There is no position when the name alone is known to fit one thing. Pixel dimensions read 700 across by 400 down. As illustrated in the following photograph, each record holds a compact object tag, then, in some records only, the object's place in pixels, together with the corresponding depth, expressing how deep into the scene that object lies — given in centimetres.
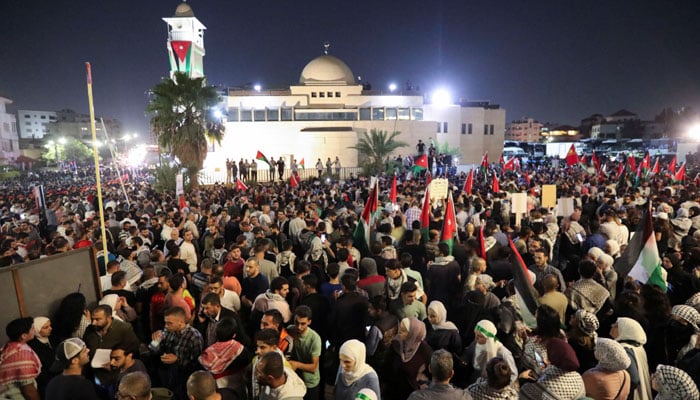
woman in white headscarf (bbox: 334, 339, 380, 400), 360
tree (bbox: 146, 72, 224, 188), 2444
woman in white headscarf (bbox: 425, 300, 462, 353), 449
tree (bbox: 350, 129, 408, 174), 3550
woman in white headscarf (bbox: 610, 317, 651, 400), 385
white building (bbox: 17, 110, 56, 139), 12038
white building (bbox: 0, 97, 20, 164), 6312
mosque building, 4003
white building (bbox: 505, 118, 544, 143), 13600
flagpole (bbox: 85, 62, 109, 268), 595
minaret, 4203
